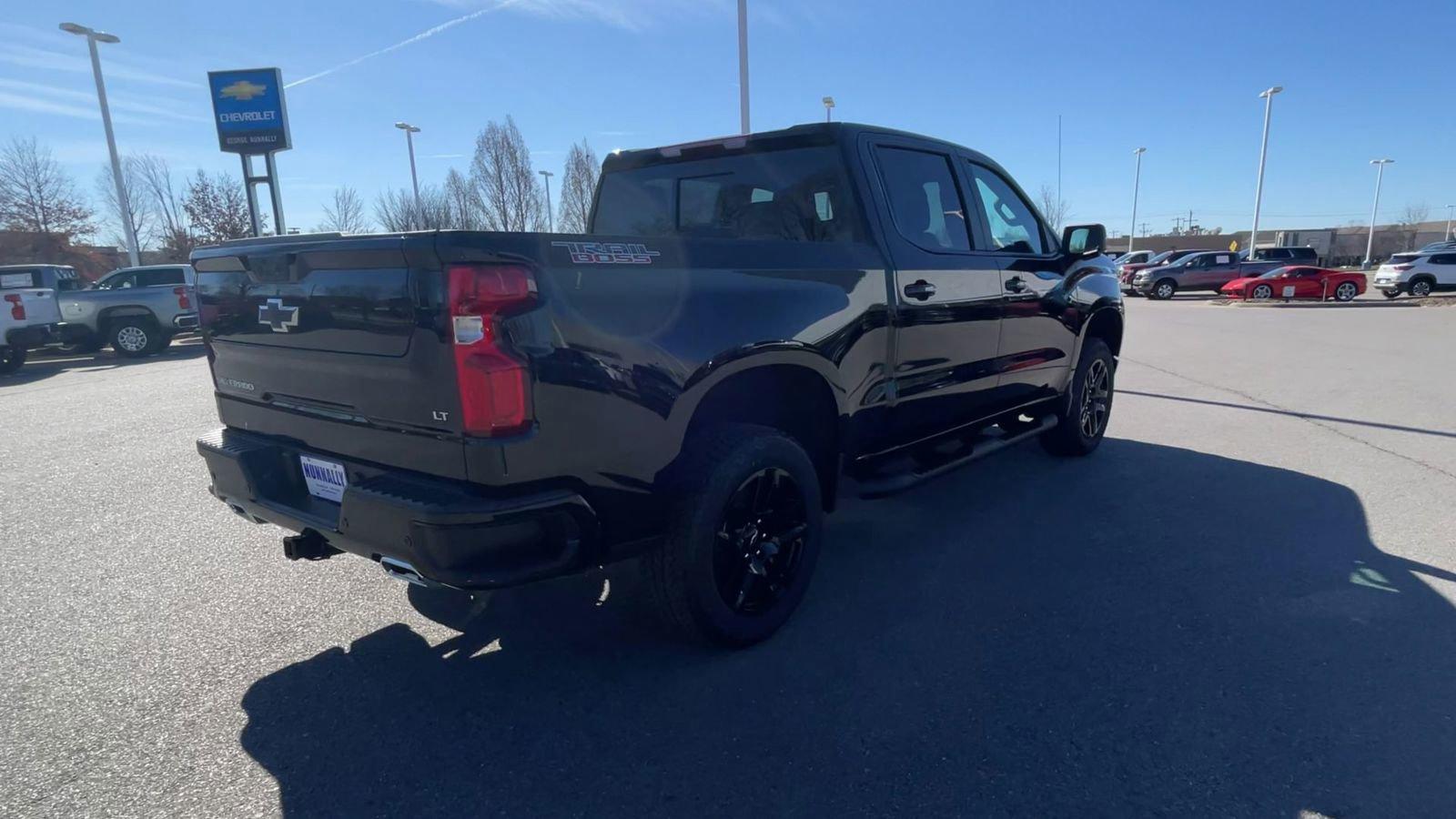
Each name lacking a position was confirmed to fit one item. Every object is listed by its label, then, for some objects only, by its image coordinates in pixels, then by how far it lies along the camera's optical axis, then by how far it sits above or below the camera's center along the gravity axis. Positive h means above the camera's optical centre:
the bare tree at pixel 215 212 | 33.75 +1.86
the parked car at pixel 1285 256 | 31.44 -1.17
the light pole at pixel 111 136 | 21.56 +3.43
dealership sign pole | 22.47 +3.99
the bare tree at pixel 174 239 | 35.69 +0.83
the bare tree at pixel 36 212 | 33.41 +2.09
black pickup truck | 2.32 -0.44
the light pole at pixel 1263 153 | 39.25 +3.60
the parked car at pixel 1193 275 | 30.91 -1.78
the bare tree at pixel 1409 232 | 70.14 -1.00
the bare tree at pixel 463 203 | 27.31 +1.58
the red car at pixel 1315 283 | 26.38 -1.91
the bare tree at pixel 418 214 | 27.42 +1.30
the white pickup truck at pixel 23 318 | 12.47 -0.90
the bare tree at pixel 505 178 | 27.45 +2.36
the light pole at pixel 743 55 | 14.68 +3.38
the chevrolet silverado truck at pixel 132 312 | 14.89 -0.99
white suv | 27.05 -1.75
